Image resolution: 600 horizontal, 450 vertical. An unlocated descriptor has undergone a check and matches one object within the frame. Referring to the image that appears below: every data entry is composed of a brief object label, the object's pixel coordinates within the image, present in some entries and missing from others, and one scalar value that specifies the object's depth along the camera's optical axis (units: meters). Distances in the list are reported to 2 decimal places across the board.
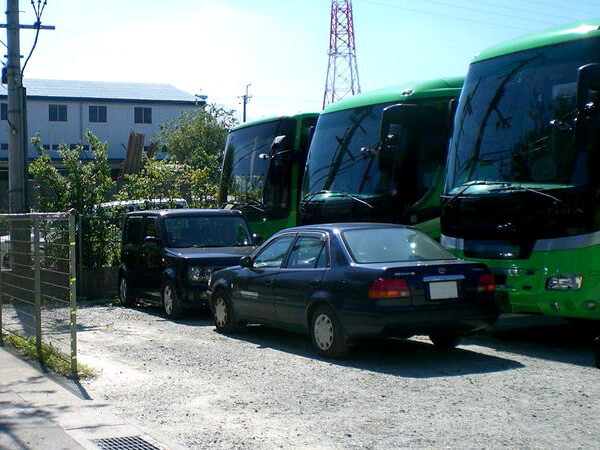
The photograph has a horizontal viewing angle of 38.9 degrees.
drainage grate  6.23
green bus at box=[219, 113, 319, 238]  16.41
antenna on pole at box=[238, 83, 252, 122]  63.97
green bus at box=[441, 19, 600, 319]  9.38
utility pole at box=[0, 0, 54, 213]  15.82
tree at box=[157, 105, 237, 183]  49.19
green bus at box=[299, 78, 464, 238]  12.80
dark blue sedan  9.04
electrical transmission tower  41.88
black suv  13.70
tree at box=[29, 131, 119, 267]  18.41
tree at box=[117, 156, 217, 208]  20.08
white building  55.78
